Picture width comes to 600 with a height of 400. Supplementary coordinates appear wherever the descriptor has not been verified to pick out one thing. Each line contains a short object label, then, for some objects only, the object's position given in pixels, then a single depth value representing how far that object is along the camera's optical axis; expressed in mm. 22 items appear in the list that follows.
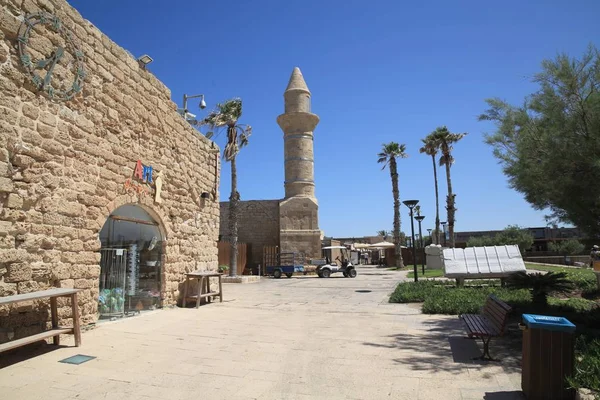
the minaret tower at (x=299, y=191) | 24969
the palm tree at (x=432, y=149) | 34219
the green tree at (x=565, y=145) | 6328
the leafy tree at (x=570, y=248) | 36375
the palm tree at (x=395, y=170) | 31141
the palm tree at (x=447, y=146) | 33250
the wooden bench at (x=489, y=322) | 4840
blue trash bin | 3586
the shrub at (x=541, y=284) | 8107
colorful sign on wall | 7510
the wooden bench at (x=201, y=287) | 9469
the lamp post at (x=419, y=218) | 18977
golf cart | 22305
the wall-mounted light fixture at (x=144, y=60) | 8094
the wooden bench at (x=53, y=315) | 4364
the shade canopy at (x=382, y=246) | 33931
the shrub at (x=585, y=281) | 11223
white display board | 12578
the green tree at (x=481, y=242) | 40422
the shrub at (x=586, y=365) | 3582
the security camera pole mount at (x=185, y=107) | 10383
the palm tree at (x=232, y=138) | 20047
